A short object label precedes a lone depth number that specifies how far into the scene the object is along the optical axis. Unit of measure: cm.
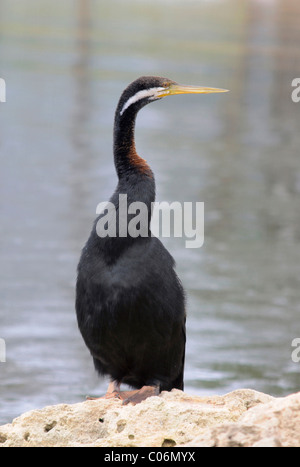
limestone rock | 656
